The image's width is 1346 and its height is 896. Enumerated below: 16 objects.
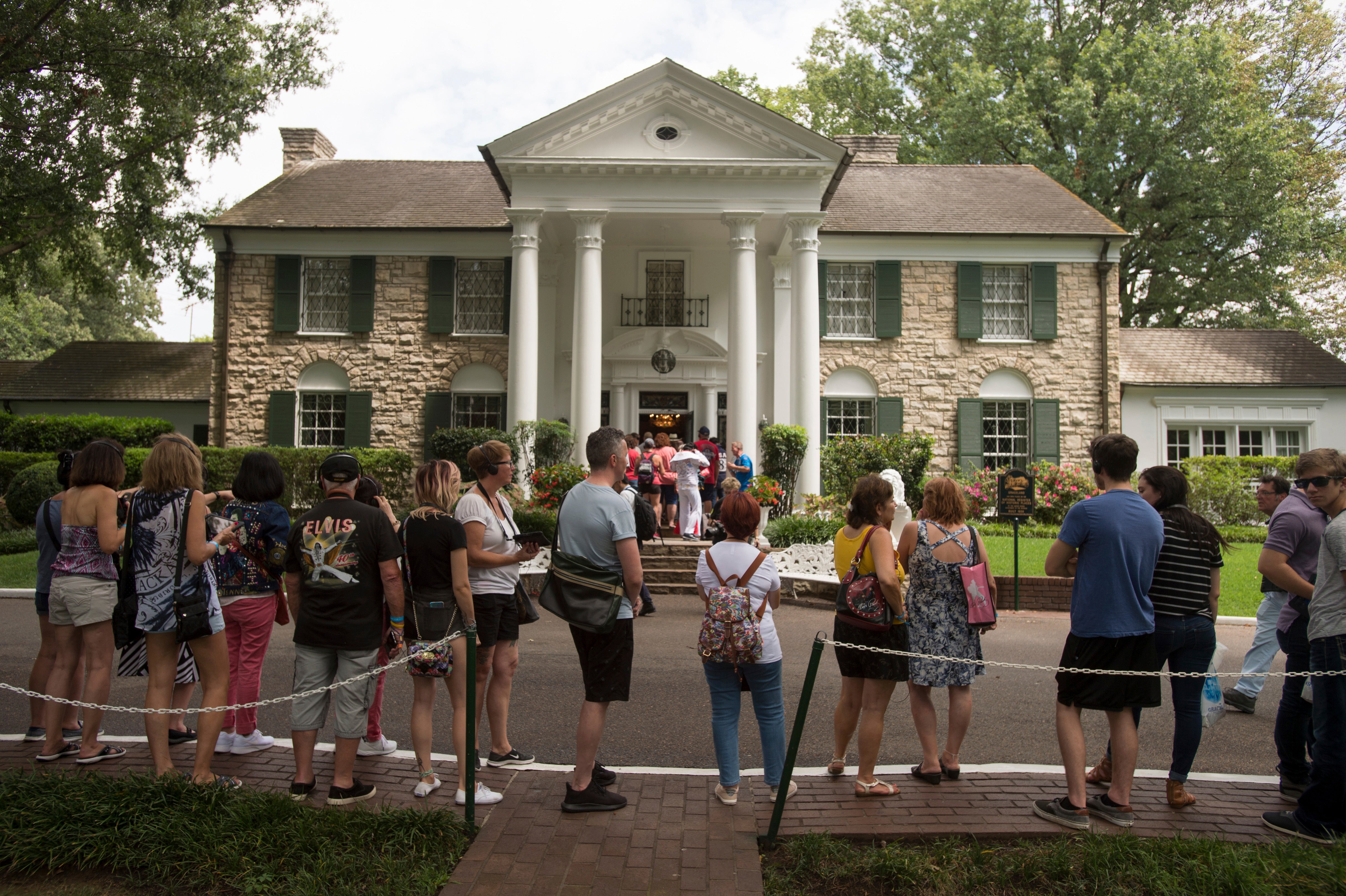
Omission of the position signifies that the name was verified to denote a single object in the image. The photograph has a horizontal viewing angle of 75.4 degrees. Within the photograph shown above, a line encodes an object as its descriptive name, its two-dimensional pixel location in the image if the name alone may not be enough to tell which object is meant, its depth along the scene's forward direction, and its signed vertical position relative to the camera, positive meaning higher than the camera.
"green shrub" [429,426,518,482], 16.55 +0.69
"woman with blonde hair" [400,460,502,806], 4.61 -0.65
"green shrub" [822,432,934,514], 15.81 +0.36
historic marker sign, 11.15 -0.23
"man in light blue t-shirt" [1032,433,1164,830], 4.29 -0.76
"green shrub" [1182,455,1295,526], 18.38 -0.21
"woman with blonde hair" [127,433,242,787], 4.59 -0.51
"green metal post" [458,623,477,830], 4.02 -1.26
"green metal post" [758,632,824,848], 4.00 -1.24
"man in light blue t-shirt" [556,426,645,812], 4.34 -0.53
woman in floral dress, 4.80 -0.77
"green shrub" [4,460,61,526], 15.10 -0.25
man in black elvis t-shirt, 4.45 -0.70
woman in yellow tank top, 4.61 -0.97
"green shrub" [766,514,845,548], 12.47 -0.77
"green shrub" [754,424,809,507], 15.78 +0.45
